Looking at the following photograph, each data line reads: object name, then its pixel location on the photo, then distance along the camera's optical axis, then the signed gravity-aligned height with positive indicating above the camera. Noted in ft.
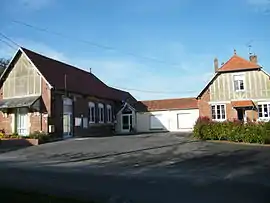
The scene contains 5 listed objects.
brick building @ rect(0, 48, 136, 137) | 97.40 +9.20
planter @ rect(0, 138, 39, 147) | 85.71 -3.14
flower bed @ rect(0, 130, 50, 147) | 85.97 -2.59
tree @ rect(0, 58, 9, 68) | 174.60 +35.74
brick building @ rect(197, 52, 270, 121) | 106.42 +10.41
